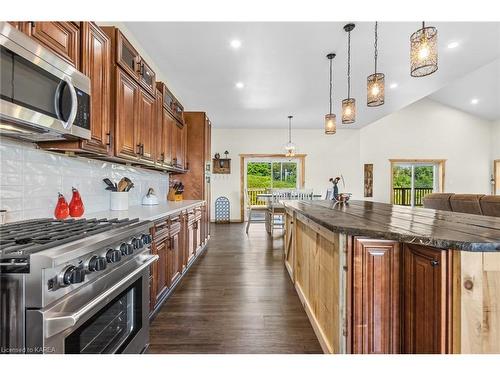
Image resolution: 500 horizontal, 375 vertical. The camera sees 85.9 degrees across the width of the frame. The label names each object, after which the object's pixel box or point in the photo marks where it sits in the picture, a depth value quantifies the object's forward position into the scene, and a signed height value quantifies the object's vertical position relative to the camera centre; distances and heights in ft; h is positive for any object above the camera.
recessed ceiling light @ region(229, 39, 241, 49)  10.64 +5.88
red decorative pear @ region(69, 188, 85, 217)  6.11 -0.40
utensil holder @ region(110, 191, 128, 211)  7.88 -0.33
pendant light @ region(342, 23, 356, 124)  9.78 +3.00
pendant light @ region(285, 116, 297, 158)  22.48 +3.57
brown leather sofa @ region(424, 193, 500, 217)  12.14 -0.66
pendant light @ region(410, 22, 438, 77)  6.42 +3.40
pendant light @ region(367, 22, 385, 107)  8.27 +3.13
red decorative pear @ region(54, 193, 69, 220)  5.74 -0.44
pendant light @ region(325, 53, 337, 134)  11.50 +2.91
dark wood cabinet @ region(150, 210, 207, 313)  6.92 -2.05
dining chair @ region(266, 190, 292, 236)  17.98 -1.11
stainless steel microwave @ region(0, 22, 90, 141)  3.46 +1.45
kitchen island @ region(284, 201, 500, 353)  3.36 -1.36
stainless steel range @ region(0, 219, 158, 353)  2.89 -1.26
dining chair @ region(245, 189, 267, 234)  19.65 -1.43
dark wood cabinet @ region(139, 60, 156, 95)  8.04 +3.55
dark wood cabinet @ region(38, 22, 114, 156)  5.34 +2.17
